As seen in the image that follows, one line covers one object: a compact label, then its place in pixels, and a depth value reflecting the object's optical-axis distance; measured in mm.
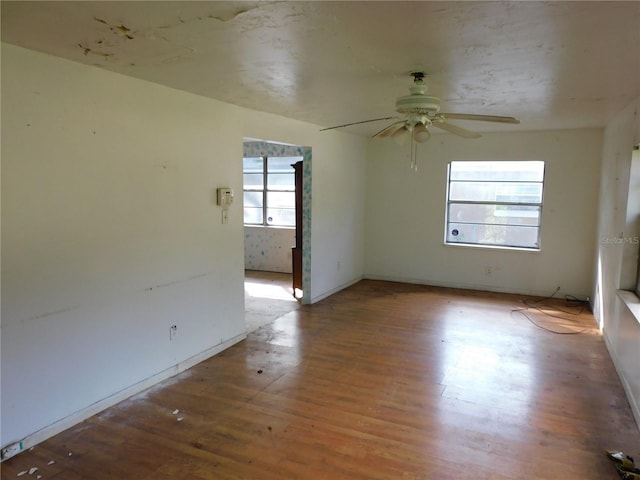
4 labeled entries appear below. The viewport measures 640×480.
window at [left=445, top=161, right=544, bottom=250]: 5984
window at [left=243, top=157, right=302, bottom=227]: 7707
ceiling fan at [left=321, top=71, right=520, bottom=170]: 2791
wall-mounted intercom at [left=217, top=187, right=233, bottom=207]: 3803
